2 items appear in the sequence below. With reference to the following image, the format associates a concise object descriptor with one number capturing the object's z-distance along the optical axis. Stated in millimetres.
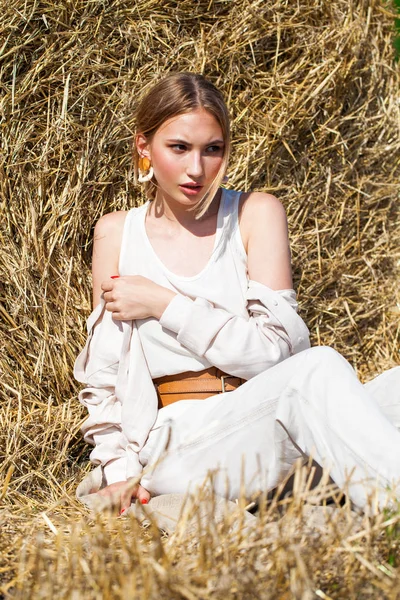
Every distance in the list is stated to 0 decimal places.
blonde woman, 2074
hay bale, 2413
